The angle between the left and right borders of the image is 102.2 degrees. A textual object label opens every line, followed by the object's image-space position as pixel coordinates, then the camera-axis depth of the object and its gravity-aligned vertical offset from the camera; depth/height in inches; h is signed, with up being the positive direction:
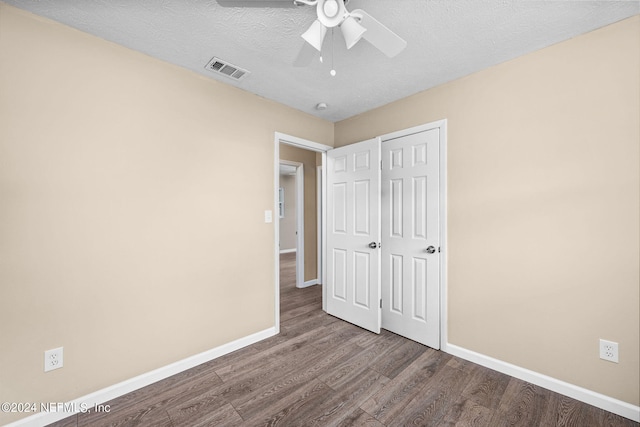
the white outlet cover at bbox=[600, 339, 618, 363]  64.2 -34.5
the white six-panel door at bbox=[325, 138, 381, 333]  107.9 -8.7
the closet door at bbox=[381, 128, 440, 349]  95.0 -9.0
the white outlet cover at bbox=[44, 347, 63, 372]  62.4 -35.2
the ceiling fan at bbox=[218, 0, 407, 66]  48.8 +37.9
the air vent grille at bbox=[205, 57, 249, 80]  80.4 +47.6
